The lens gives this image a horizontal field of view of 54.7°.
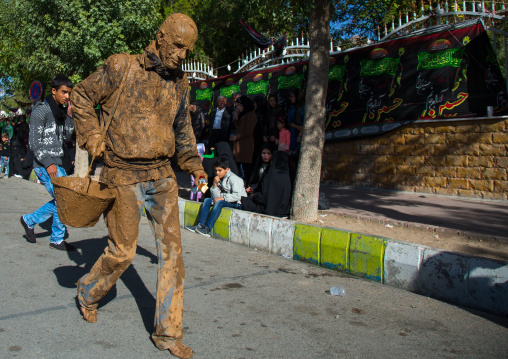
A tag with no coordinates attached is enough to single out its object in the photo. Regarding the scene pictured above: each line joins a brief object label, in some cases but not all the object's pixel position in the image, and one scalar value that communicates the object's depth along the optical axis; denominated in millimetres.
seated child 7160
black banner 8680
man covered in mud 3230
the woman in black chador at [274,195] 7469
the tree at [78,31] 13547
